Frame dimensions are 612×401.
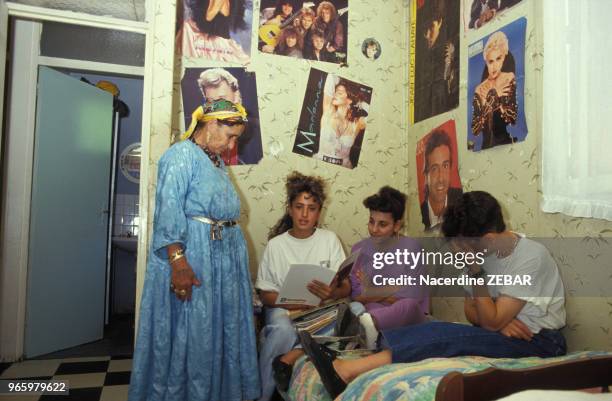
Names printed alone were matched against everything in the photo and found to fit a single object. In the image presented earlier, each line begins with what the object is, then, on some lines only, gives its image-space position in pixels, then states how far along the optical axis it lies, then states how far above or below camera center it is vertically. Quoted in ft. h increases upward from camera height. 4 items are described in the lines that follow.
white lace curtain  4.65 +1.30
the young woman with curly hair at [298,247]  7.25 -0.53
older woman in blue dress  5.79 -1.11
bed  2.61 -1.13
